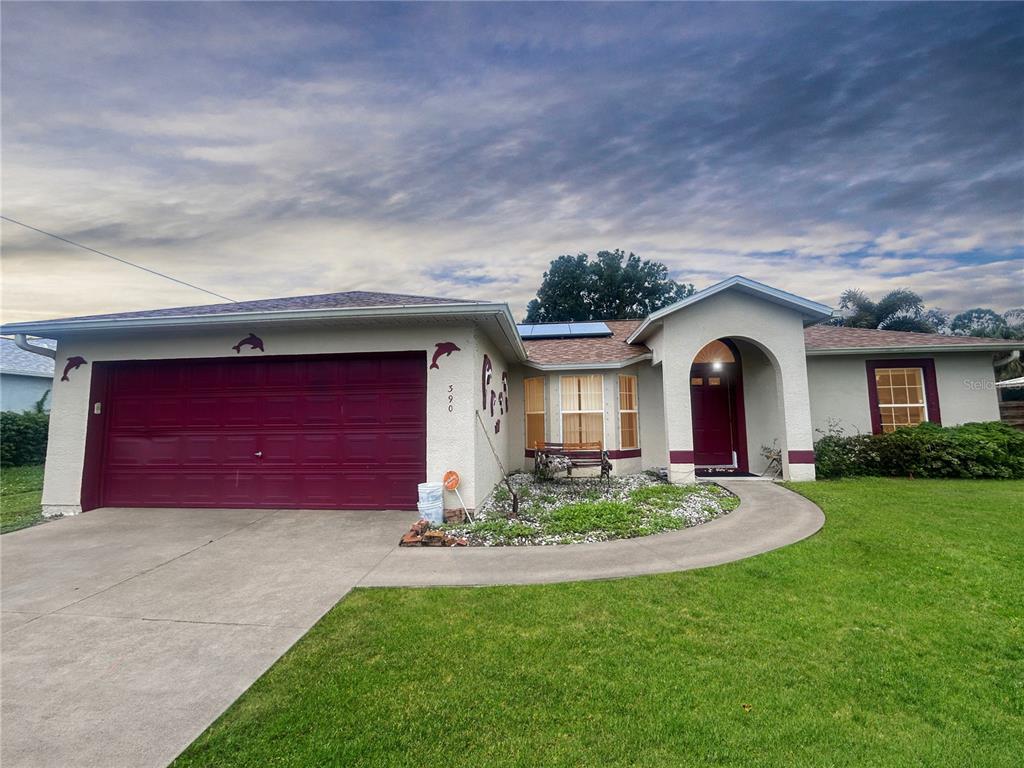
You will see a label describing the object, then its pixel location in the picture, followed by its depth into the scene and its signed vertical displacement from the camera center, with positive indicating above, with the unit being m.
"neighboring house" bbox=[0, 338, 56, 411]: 16.03 +1.75
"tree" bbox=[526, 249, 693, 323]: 34.81 +10.84
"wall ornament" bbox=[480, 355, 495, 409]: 8.09 +0.81
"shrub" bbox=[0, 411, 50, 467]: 13.49 -0.45
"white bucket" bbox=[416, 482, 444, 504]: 6.59 -1.19
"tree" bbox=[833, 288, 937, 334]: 28.50 +7.06
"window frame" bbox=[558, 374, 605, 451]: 11.41 +0.36
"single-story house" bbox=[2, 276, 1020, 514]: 7.25 +0.42
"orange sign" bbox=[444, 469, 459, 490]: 6.88 -1.05
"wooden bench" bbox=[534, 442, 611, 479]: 10.87 -0.98
